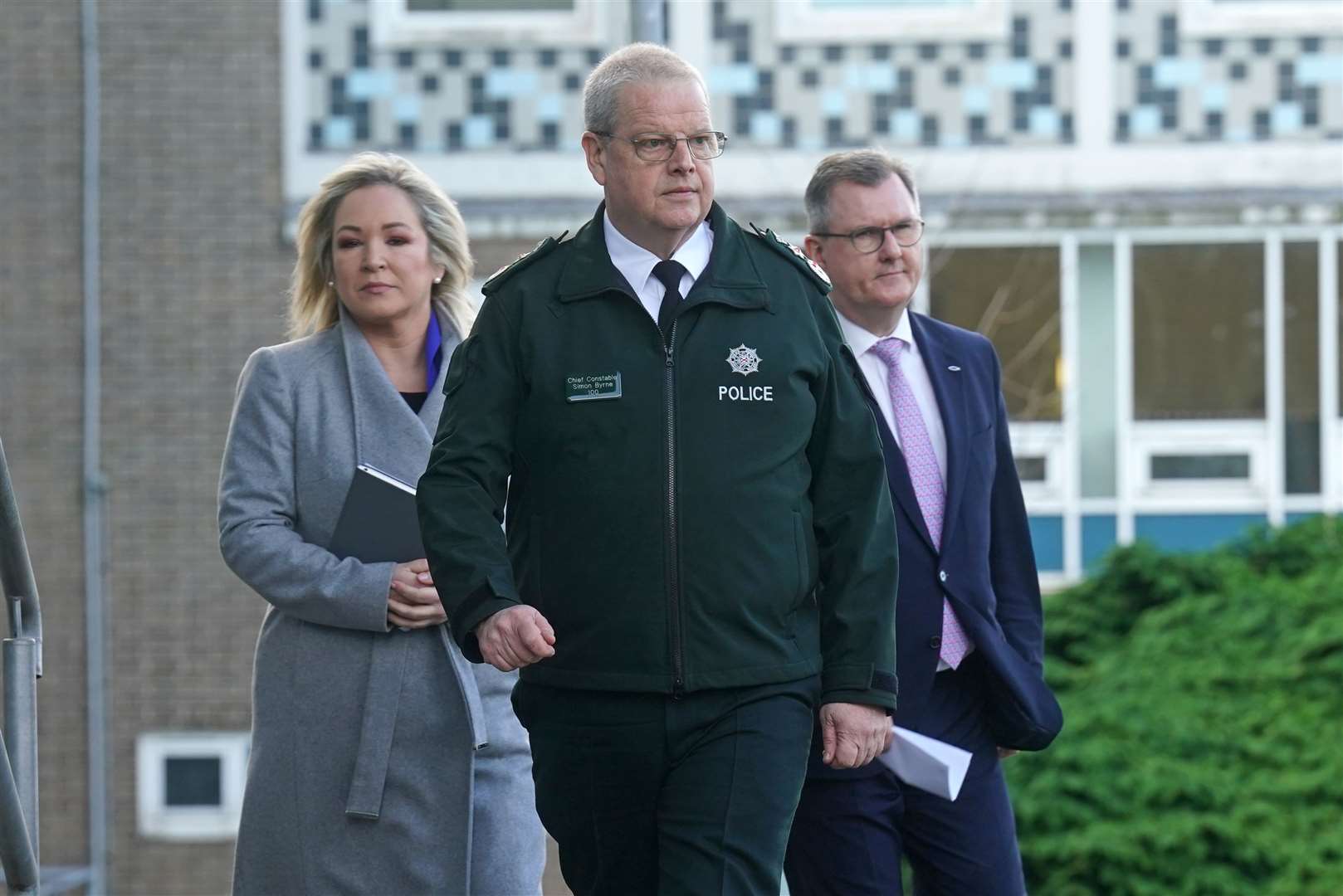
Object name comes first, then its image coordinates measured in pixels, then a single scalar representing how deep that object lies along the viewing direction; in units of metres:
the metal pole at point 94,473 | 28.05
